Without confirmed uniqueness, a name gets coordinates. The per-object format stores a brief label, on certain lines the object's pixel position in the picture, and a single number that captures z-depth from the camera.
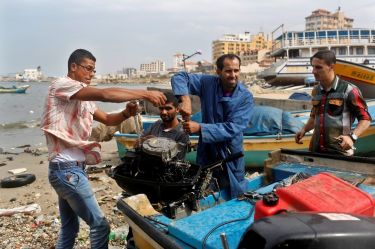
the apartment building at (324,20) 112.06
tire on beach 8.20
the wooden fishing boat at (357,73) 14.73
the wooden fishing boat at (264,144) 8.68
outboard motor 3.14
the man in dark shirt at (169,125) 4.35
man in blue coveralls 3.48
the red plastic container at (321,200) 2.06
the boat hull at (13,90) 68.88
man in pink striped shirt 2.90
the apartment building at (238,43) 113.58
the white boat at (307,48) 30.41
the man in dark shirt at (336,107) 3.96
